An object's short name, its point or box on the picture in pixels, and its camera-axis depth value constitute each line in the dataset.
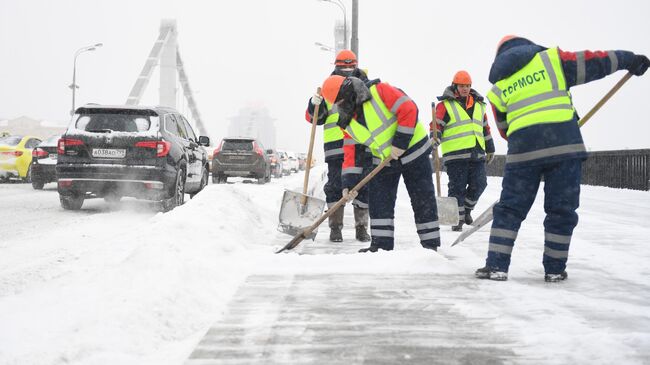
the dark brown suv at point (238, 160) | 20.97
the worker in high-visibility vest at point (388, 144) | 5.33
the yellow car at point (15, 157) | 17.06
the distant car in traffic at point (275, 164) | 29.59
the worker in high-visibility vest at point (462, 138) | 8.07
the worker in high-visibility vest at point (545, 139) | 4.26
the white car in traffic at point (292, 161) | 40.92
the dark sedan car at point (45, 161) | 14.37
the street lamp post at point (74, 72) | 40.43
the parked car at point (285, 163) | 38.78
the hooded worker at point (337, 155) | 6.61
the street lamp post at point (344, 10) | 27.88
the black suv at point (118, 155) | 9.48
